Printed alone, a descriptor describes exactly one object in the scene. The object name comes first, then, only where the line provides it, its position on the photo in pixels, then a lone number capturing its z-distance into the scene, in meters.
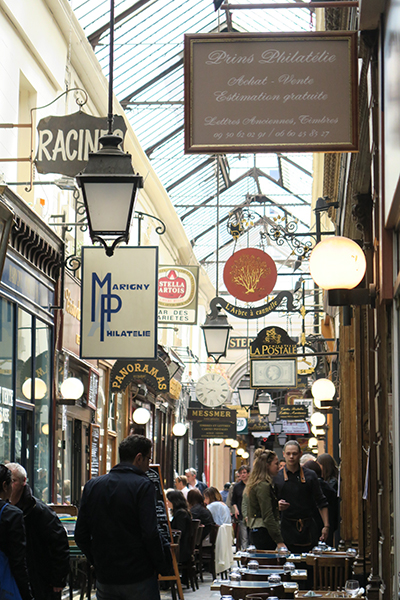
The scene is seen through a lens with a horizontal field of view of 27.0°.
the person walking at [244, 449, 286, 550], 8.82
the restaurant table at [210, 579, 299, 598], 5.60
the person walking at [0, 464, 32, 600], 4.78
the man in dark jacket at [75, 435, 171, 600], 5.24
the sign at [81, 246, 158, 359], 9.52
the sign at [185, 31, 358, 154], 5.50
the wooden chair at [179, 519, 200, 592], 11.76
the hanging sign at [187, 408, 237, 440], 22.05
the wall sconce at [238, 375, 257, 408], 21.80
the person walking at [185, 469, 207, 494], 17.64
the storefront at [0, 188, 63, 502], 9.48
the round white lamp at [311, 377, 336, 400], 14.96
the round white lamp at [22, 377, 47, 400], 10.40
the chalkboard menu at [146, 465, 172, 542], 9.11
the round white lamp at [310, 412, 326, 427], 18.66
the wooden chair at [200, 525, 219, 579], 12.94
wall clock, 21.44
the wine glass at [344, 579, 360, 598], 5.66
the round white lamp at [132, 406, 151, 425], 16.86
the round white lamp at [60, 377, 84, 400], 11.65
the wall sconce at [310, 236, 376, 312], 5.47
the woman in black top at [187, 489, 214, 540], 12.92
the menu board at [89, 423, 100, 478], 14.45
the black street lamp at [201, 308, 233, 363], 13.85
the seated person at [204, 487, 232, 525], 14.54
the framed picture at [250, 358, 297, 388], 16.44
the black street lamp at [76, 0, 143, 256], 6.11
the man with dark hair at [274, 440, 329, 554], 8.83
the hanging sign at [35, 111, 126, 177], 8.93
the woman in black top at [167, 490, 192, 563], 11.57
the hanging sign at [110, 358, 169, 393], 14.34
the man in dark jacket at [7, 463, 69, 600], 5.78
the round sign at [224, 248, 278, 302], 13.35
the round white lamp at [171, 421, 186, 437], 21.38
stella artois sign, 15.79
